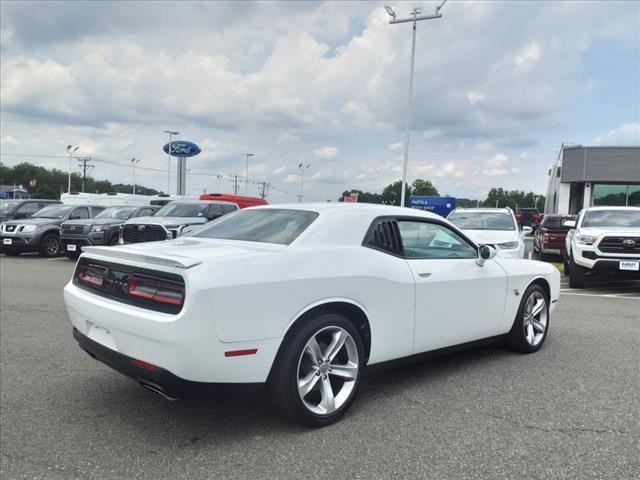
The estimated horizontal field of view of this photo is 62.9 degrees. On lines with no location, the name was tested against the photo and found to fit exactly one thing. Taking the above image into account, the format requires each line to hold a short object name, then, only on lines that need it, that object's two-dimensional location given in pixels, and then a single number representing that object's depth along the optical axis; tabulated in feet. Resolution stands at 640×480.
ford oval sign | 125.90
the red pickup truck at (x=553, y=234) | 52.21
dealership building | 98.73
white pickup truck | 31.17
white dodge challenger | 9.67
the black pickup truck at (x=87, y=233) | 45.33
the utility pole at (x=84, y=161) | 303.89
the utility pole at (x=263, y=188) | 351.17
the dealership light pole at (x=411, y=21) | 77.38
